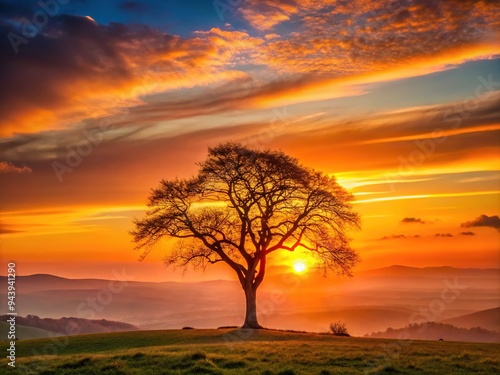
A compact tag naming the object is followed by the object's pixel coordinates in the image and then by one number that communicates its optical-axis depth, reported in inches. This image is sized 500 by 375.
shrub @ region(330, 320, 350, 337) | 1921.8
